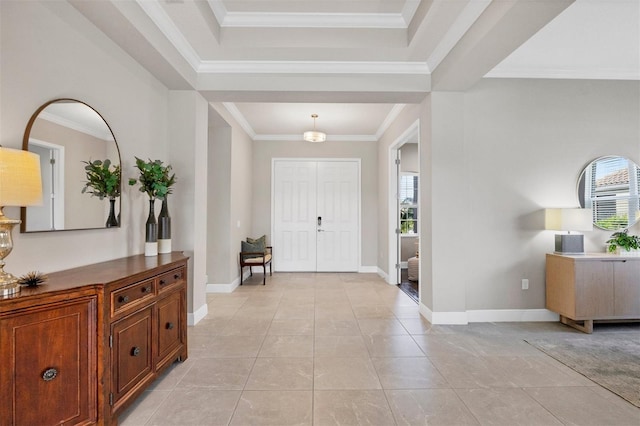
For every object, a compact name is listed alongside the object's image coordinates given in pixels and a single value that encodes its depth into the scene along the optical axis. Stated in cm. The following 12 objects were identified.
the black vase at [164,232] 287
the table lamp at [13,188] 137
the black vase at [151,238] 266
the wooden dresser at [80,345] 133
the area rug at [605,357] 222
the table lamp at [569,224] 323
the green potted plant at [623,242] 331
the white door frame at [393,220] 544
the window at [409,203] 730
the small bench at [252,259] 523
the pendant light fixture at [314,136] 525
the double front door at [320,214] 648
